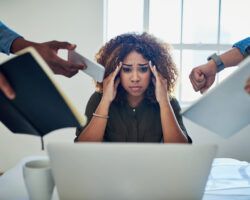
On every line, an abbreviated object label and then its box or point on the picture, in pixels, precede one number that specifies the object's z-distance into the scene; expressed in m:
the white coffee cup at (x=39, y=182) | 0.87
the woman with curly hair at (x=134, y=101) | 1.60
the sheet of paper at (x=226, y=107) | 0.74
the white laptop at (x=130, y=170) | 0.71
